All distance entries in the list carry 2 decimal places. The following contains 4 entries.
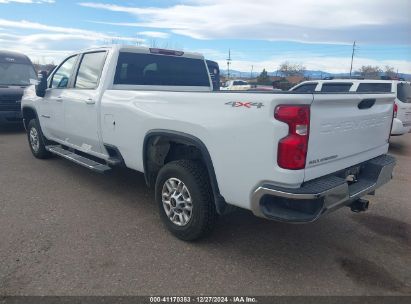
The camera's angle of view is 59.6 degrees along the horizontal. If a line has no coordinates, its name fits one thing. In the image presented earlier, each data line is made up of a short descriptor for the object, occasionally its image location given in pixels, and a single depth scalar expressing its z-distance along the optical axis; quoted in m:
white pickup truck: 2.76
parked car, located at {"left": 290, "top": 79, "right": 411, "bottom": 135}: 8.81
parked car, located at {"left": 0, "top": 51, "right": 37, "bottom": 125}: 9.69
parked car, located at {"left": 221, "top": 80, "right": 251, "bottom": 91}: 35.12
